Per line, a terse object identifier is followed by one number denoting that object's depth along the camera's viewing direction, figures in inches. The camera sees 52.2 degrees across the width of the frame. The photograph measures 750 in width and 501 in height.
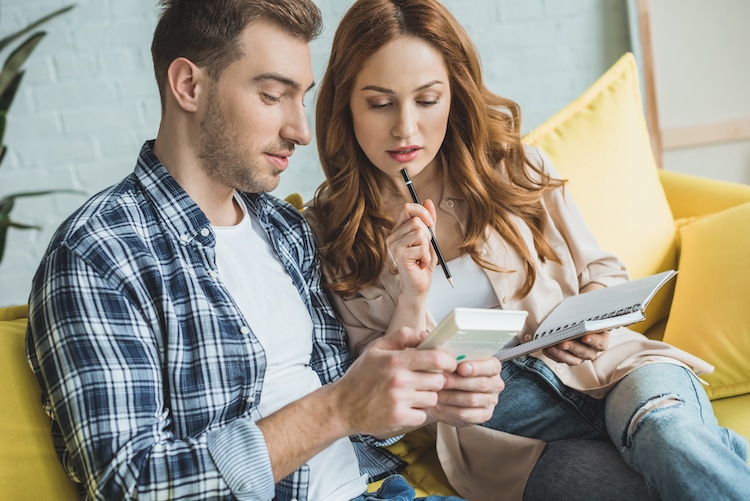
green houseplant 74.4
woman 54.5
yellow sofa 61.2
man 40.6
